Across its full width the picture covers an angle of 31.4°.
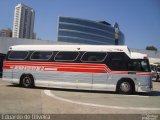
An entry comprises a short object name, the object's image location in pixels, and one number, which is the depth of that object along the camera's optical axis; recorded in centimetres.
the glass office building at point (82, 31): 15712
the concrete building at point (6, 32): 13038
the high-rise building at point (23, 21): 16550
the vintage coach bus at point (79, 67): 1686
